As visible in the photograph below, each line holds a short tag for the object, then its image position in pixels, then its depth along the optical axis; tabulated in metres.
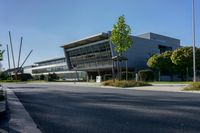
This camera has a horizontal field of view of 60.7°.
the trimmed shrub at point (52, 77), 48.85
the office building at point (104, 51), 41.65
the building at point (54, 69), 56.67
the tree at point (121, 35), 20.68
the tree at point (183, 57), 31.14
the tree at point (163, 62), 34.73
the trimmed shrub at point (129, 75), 32.29
